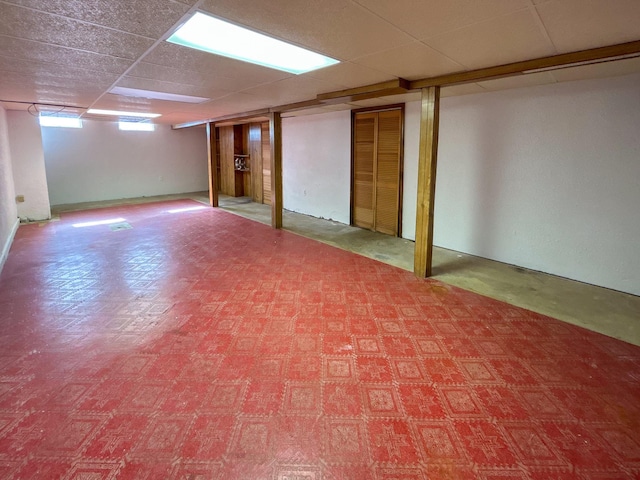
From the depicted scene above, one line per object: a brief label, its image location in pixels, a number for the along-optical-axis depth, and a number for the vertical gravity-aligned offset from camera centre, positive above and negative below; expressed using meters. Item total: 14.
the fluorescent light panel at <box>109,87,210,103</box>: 4.66 +1.15
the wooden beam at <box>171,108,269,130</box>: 6.71 +1.26
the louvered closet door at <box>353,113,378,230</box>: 6.26 +0.14
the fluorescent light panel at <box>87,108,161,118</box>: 7.14 +1.35
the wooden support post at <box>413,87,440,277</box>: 3.92 -0.04
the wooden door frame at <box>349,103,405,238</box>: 5.68 +0.52
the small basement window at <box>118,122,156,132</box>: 10.11 +1.45
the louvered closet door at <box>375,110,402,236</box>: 5.86 +0.06
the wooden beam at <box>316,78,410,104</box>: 3.94 +1.05
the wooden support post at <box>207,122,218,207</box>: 8.98 +0.30
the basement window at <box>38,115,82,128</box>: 8.88 +1.40
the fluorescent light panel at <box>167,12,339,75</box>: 2.43 +1.05
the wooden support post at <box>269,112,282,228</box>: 6.62 +0.03
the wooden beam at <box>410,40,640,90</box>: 2.60 +0.96
